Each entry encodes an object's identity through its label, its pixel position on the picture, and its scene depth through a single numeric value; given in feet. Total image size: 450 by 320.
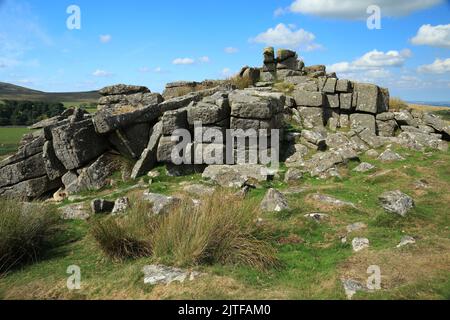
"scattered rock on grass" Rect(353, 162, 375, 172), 46.01
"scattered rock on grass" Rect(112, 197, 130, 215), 33.35
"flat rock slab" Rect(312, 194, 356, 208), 34.11
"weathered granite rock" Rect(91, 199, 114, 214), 35.01
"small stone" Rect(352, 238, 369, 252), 25.61
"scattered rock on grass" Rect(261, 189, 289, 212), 32.76
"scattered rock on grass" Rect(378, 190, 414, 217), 31.40
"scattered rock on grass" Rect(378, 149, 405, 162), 50.29
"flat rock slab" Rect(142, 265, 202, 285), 21.43
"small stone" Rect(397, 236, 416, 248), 25.29
